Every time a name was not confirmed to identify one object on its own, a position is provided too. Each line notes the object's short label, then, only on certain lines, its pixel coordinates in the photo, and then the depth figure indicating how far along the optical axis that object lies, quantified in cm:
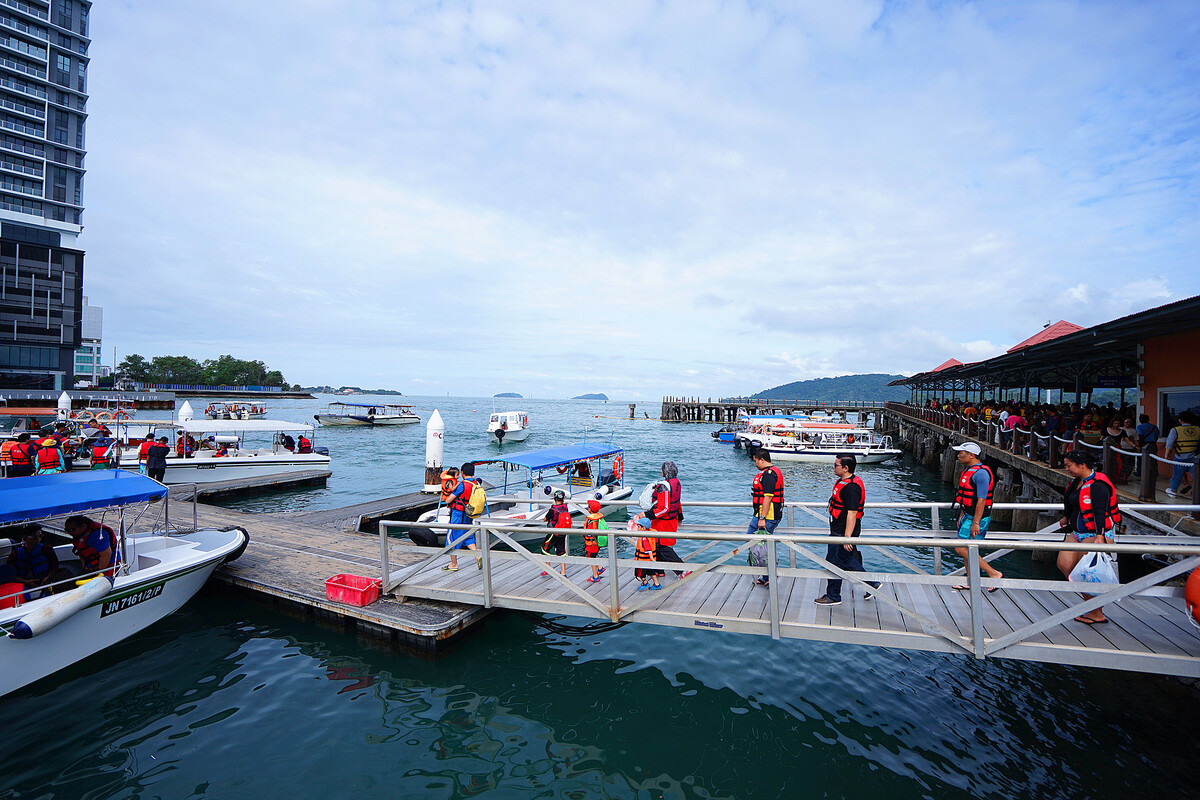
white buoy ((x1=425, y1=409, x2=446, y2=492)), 2097
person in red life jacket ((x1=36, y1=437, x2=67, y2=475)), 1573
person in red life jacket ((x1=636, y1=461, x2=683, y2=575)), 775
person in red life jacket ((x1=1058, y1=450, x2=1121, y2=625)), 633
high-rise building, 5578
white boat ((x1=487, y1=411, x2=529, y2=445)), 5097
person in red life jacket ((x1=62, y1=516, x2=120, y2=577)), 838
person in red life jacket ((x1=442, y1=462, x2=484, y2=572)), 931
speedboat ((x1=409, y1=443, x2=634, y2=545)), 1432
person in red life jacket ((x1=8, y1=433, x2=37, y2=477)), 1520
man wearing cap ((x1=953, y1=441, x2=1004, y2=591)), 696
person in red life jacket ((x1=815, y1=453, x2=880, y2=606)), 671
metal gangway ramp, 557
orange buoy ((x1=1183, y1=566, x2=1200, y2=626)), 496
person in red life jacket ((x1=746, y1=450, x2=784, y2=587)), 741
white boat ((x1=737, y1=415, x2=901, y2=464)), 3716
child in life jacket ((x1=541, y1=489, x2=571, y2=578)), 989
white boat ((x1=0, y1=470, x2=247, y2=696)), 705
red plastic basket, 893
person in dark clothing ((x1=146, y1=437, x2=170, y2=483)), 1684
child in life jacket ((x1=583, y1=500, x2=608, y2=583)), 887
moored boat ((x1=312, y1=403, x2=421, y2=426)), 6103
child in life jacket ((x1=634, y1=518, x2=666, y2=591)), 789
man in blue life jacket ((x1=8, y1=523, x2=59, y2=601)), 802
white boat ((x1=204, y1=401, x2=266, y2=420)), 5328
